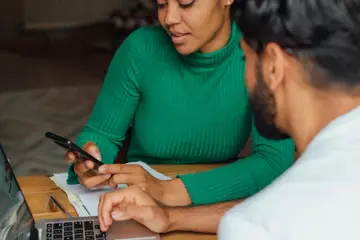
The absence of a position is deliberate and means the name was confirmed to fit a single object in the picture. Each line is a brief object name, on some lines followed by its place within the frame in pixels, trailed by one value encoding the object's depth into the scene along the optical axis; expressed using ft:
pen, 6.20
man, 4.19
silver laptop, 5.53
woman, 7.29
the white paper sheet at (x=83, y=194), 6.23
